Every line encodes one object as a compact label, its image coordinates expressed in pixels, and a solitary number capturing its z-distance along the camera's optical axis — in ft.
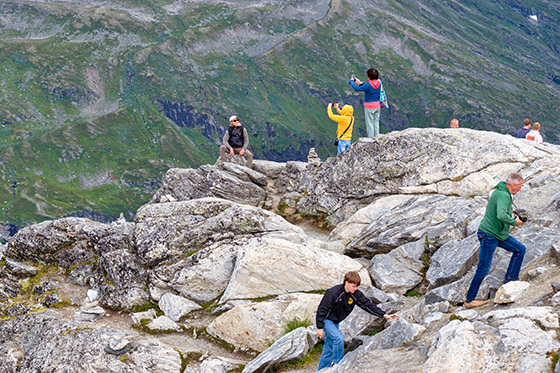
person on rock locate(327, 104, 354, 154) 101.76
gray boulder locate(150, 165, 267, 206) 106.52
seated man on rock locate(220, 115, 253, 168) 108.22
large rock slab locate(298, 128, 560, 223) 82.84
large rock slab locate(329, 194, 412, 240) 83.76
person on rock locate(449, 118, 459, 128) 102.97
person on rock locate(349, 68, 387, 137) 92.22
